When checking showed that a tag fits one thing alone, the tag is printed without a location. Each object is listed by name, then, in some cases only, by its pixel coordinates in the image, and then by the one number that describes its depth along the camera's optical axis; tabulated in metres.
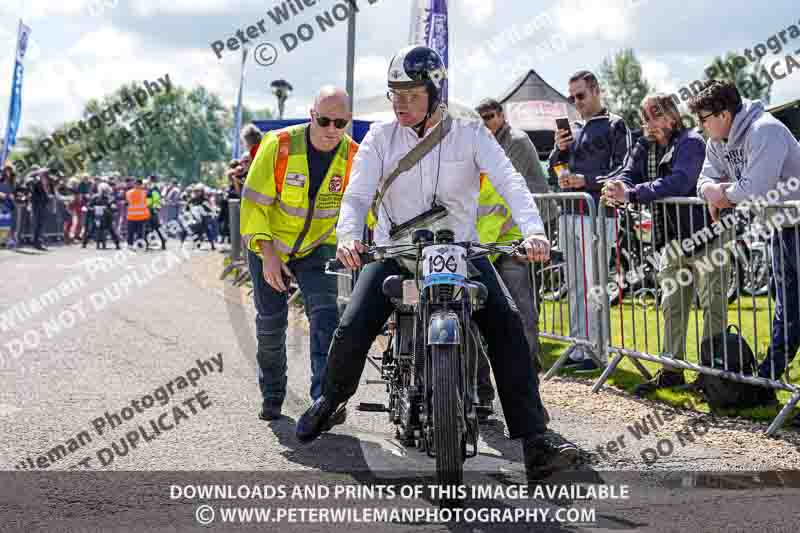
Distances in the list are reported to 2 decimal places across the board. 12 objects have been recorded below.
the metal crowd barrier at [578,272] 7.32
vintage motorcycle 3.93
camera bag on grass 6.04
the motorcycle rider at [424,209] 4.45
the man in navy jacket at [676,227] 6.43
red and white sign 18.88
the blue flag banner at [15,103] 24.88
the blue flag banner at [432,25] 8.62
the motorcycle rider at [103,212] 27.98
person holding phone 7.70
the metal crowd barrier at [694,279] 5.87
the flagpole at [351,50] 12.43
